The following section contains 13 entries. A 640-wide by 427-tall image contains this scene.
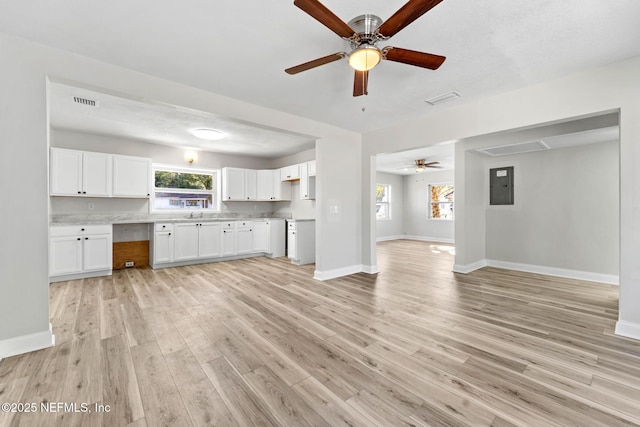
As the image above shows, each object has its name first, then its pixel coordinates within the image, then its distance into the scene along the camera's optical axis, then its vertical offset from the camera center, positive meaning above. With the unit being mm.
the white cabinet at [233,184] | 6590 +710
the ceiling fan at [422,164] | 7816 +1444
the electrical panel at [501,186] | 5364 +529
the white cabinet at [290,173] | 6523 +988
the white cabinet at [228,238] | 6102 -597
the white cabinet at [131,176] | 5160 +724
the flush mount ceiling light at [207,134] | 4734 +1439
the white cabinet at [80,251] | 4309 -637
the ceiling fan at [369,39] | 1639 +1215
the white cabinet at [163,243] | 5312 -622
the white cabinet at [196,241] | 5548 -605
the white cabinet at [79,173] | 4598 +709
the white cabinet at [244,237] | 6316 -593
